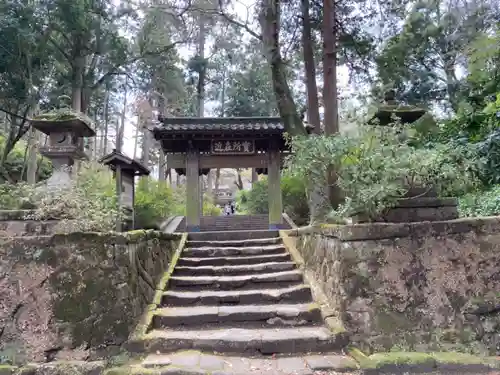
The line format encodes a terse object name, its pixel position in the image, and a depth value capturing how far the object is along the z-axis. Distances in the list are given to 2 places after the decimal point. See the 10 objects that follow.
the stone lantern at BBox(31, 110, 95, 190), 5.90
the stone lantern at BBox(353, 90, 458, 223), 4.05
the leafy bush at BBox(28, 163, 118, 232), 3.99
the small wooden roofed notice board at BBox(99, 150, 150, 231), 8.31
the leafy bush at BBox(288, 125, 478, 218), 3.86
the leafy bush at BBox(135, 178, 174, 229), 10.37
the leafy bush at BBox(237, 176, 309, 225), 12.73
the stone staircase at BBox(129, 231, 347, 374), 3.89
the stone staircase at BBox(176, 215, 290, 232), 12.11
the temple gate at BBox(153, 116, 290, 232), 11.34
